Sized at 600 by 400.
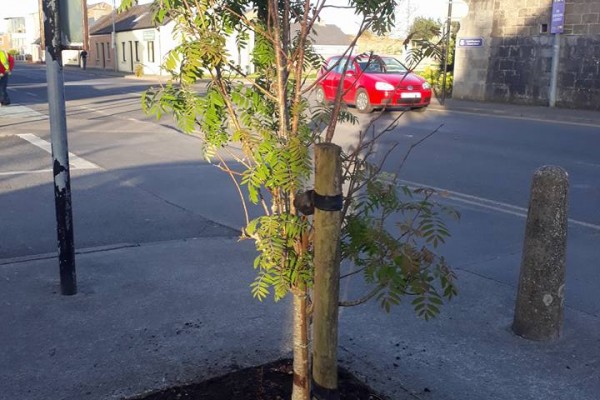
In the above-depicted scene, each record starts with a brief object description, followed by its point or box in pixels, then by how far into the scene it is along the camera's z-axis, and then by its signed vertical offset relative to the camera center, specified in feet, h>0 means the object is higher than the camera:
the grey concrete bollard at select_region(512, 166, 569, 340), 13.73 -4.09
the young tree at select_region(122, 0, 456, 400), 9.26 -1.12
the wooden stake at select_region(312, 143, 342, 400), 8.57 -2.74
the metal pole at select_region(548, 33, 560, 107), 68.13 -1.84
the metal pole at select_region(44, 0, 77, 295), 14.96 -2.24
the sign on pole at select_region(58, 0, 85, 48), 15.11 +0.54
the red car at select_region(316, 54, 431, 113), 63.31 -3.73
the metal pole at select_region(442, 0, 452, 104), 72.90 +3.58
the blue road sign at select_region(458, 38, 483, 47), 77.66 +1.08
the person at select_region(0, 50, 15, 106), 67.90 -2.53
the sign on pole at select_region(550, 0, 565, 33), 66.74 +3.56
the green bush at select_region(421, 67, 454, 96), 86.99 -3.52
